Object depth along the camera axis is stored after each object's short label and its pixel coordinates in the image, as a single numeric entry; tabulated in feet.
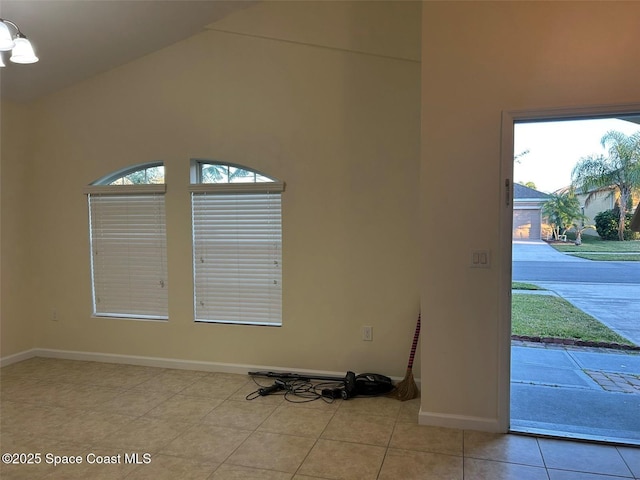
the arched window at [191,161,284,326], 11.96
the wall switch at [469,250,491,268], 8.46
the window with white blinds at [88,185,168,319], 12.85
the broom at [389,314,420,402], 10.29
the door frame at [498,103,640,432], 8.12
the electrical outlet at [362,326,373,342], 11.23
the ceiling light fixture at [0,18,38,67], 7.05
